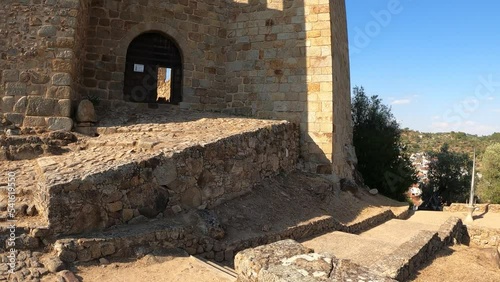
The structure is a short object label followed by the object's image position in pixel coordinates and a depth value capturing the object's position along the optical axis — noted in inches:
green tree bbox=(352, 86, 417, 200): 549.3
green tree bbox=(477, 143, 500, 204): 825.5
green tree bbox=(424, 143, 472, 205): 832.9
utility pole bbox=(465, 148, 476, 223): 485.6
